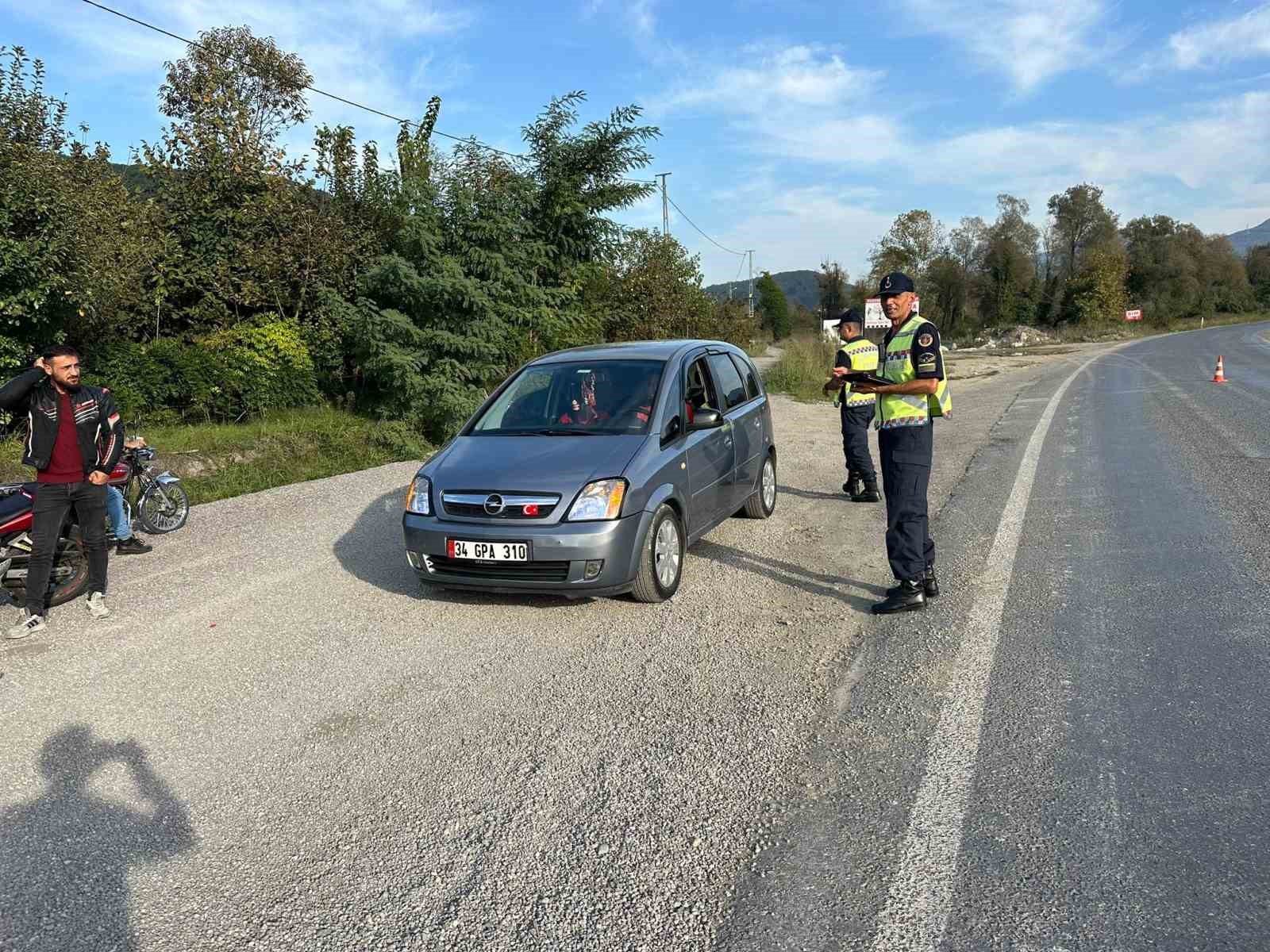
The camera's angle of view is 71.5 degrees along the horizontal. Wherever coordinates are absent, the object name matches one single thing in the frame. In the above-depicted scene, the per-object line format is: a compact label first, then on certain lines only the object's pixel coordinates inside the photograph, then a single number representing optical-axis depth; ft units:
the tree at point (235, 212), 46.06
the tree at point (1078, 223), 271.90
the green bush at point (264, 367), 43.93
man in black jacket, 18.21
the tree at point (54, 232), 31.89
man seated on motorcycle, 23.50
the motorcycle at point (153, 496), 25.67
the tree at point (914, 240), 219.82
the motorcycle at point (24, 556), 19.85
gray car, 17.19
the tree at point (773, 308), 231.91
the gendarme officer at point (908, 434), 17.43
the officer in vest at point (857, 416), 28.35
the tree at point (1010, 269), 253.44
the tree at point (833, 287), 239.09
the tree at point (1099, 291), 241.35
